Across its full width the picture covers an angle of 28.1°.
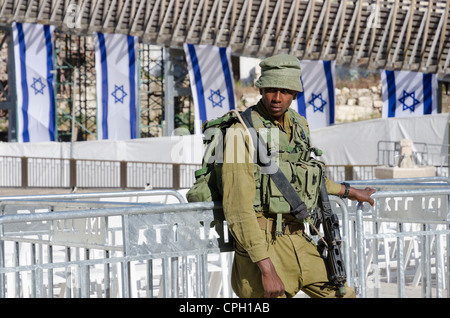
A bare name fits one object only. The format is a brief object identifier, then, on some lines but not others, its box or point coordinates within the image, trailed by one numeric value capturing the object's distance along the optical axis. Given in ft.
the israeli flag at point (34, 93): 93.50
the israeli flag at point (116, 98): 93.76
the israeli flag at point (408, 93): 96.53
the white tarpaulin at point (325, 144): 89.35
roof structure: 106.73
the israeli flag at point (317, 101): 93.35
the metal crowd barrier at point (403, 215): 17.54
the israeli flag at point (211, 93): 94.27
